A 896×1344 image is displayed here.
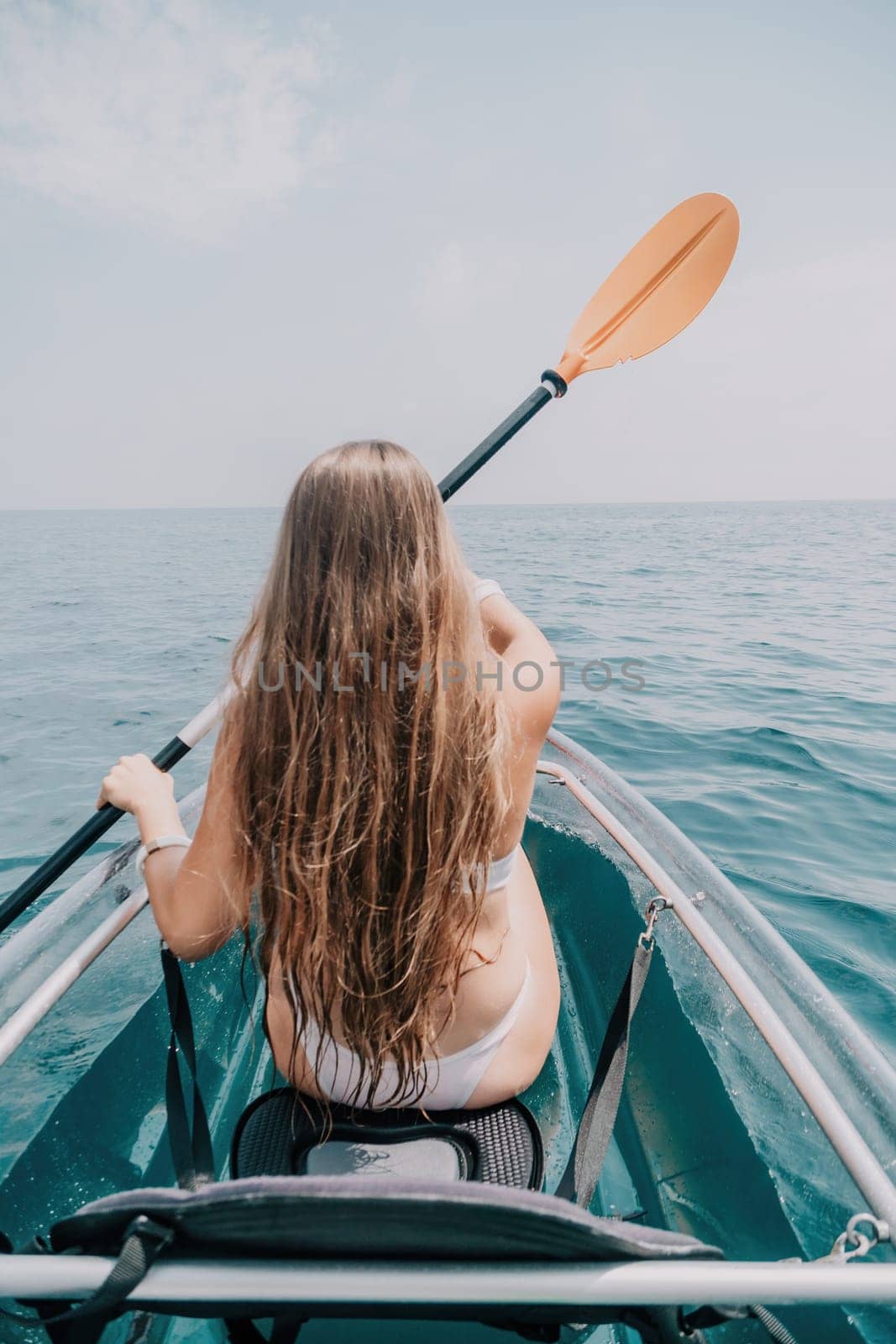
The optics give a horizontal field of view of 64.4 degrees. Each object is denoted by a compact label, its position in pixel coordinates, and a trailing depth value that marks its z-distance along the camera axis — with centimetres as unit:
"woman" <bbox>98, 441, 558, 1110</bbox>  118
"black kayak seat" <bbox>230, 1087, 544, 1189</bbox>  119
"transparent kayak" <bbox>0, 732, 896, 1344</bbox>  109
